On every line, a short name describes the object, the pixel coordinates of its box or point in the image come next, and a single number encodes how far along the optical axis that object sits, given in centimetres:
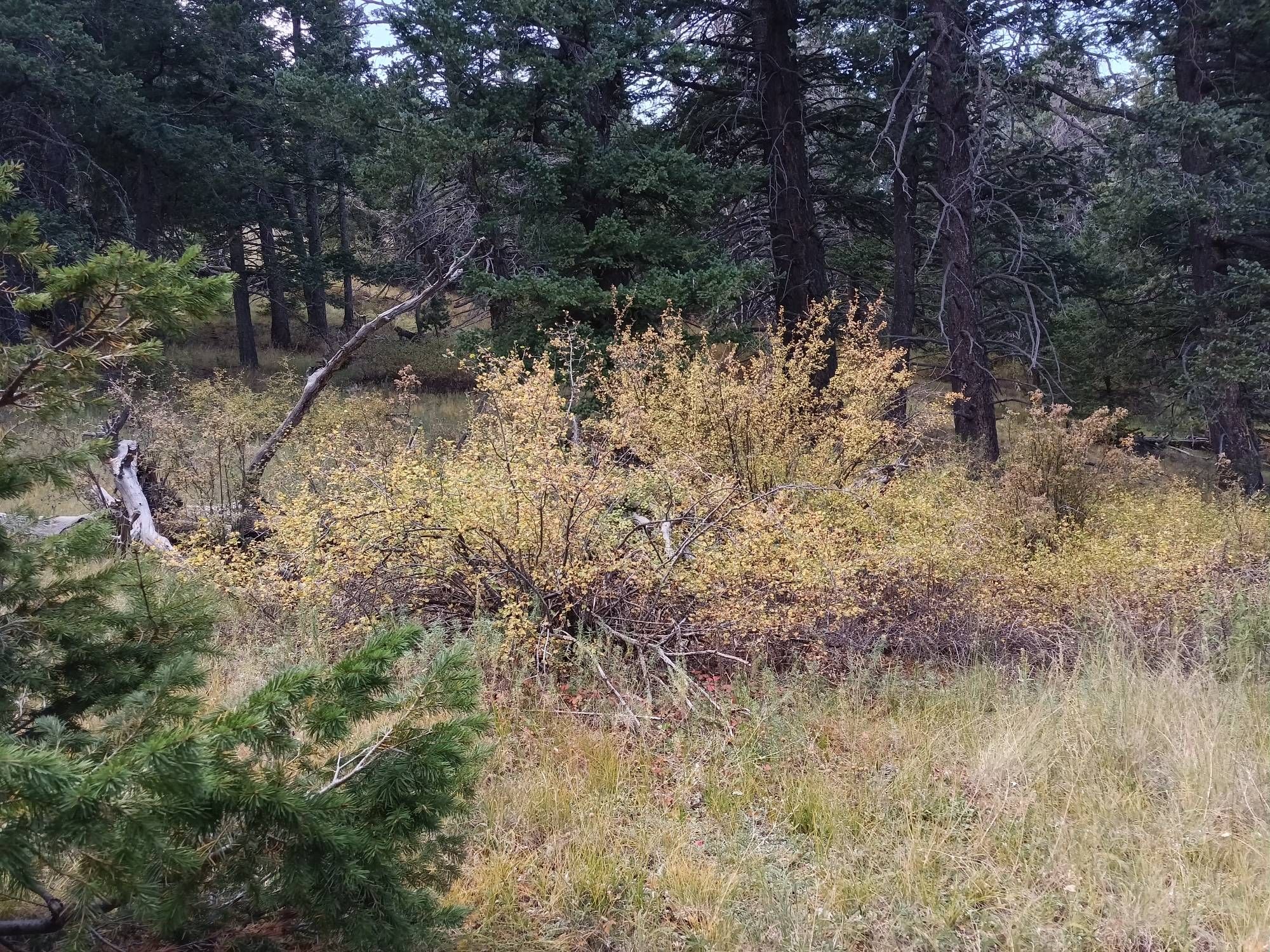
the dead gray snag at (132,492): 617
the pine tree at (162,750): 141
